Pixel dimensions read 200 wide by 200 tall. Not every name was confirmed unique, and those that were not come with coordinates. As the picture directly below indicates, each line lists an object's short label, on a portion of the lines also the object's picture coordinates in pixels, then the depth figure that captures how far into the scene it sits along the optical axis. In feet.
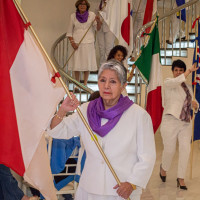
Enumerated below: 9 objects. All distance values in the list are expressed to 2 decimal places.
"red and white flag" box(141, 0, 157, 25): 23.12
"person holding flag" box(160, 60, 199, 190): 18.94
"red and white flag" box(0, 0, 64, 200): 8.99
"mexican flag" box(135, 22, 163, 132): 18.07
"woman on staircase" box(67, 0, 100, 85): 26.30
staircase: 22.76
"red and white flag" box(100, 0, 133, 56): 20.95
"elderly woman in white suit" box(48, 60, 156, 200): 9.02
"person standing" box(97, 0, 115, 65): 25.88
